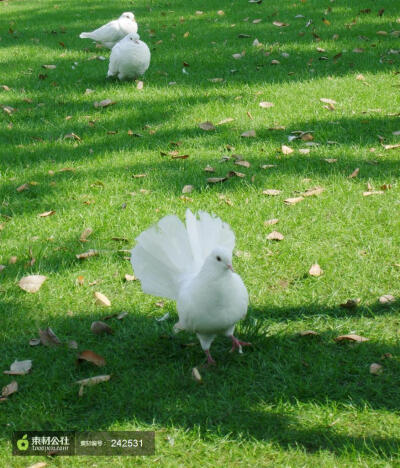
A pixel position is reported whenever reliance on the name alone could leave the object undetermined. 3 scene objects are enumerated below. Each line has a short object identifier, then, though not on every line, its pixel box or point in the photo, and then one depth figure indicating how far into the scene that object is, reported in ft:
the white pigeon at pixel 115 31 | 53.88
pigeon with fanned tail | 17.49
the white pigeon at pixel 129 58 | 44.45
